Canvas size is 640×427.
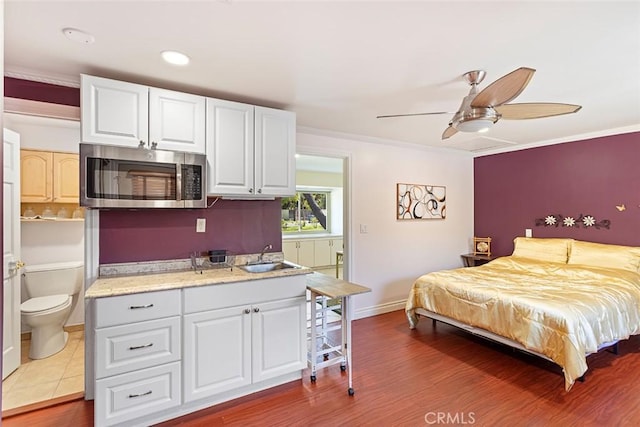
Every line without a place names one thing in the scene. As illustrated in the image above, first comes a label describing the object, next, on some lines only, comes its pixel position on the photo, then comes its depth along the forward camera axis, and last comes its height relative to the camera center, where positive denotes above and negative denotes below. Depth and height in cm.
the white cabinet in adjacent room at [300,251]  671 -79
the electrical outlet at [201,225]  282 -10
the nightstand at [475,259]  480 -68
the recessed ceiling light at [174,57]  205 +101
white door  256 -33
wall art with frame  454 +18
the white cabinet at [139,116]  216 +69
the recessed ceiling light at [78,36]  181 +101
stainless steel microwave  215 +25
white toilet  293 -84
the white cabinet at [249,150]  259 +53
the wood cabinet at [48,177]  329 +37
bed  248 -75
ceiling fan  201 +74
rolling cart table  248 -87
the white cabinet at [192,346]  200 -91
